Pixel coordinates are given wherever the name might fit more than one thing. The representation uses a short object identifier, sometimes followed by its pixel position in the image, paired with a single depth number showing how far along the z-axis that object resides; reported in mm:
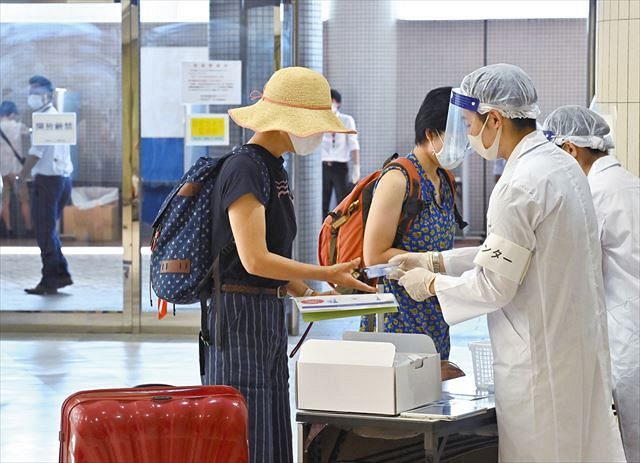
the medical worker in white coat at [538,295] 4540
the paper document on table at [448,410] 4531
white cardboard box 4534
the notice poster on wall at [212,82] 11849
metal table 4480
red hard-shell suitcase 4095
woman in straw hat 4798
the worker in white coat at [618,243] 6033
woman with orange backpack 5655
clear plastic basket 5222
